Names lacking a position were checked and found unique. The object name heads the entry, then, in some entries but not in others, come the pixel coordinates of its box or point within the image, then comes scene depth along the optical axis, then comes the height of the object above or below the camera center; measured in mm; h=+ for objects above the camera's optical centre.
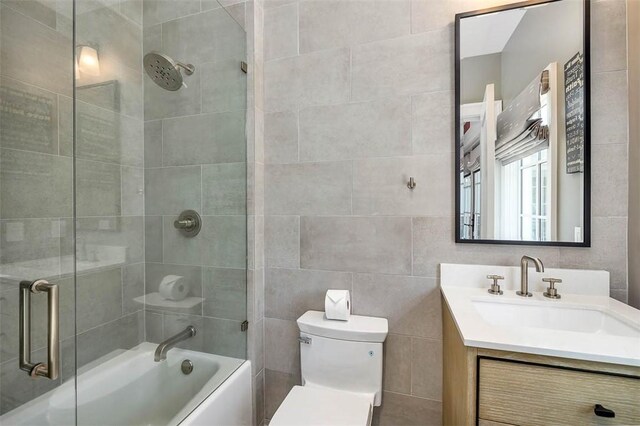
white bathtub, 1126 -771
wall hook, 1371 +139
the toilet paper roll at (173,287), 1421 -361
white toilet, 1201 -699
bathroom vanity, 718 -418
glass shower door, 1111 +48
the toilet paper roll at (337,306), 1364 -432
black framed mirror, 1174 +370
